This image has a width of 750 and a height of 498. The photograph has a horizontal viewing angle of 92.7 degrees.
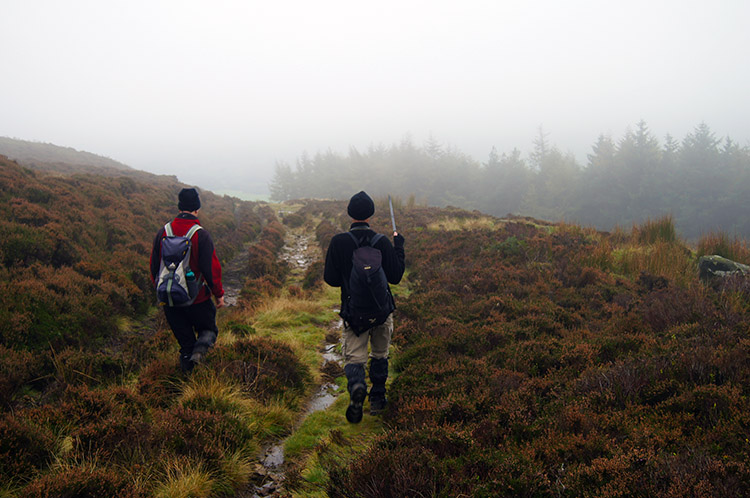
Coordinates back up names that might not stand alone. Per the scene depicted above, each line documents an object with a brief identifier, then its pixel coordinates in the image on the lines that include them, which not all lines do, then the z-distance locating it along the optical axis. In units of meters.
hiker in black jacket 4.25
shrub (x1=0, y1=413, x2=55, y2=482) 2.85
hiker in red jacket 4.52
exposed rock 7.47
